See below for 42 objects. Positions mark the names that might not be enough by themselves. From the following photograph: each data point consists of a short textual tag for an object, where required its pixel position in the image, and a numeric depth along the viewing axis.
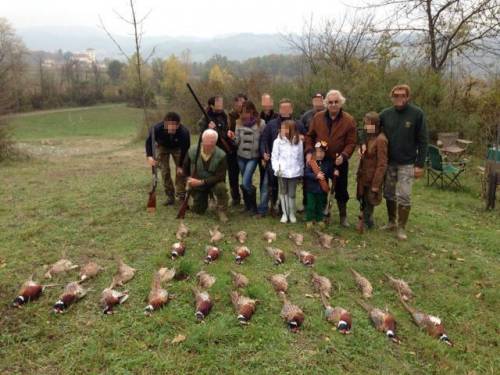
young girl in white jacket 7.34
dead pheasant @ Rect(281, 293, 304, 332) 4.41
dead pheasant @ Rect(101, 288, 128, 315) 4.64
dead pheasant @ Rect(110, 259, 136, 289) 5.21
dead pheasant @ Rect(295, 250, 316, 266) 6.02
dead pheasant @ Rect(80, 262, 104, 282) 5.39
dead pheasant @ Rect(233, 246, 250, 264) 6.02
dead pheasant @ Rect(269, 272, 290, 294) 5.21
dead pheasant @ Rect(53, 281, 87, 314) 4.63
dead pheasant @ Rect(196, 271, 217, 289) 5.17
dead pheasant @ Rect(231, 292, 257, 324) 4.46
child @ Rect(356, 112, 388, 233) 6.80
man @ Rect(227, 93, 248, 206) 8.12
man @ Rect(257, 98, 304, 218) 7.38
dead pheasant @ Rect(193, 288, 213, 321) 4.51
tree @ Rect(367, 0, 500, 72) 15.96
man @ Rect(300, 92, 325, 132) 7.79
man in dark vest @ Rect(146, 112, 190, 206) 8.22
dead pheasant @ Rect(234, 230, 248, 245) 6.81
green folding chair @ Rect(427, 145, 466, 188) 11.54
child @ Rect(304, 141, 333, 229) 7.09
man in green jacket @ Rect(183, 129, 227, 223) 7.70
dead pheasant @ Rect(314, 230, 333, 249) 6.79
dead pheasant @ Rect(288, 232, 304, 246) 6.83
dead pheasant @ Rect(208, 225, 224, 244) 6.71
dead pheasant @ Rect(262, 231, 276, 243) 6.86
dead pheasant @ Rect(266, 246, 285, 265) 6.06
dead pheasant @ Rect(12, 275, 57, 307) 4.76
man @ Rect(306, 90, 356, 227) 6.87
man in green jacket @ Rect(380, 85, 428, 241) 6.67
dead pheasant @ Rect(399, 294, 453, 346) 4.46
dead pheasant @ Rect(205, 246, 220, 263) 5.97
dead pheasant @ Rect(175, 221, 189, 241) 6.84
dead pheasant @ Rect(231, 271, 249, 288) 5.19
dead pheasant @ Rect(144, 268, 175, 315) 4.62
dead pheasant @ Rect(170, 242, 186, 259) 6.04
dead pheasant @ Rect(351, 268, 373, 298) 5.32
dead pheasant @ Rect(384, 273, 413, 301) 5.37
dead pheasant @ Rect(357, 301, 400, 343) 4.40
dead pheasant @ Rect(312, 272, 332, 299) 5.20
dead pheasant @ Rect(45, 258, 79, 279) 5.49
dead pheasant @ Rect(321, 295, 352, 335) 4.42
